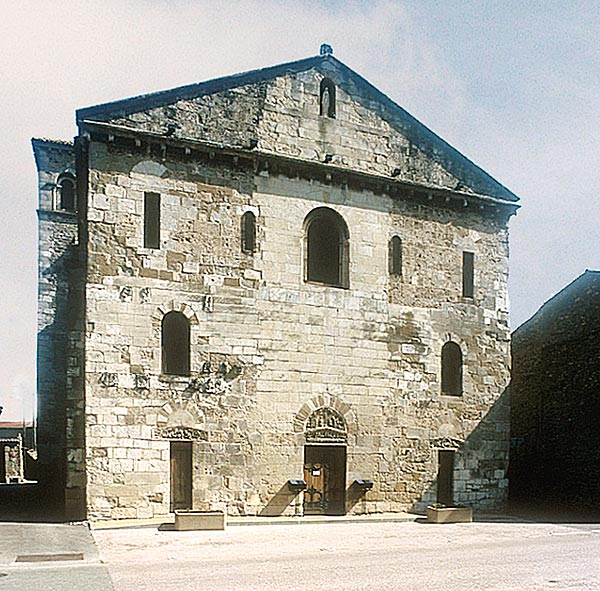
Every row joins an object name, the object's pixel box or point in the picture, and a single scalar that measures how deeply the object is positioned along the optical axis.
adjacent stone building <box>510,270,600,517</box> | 23.44
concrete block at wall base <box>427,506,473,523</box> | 19.03
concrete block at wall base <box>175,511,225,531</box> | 16.56
